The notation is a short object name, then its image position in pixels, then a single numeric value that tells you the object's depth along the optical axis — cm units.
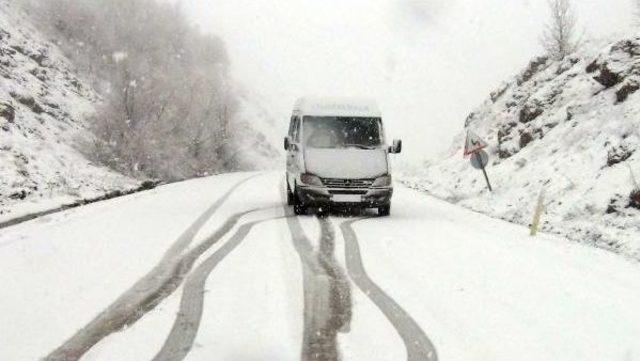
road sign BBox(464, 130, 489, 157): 1579
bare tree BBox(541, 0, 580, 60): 2320
